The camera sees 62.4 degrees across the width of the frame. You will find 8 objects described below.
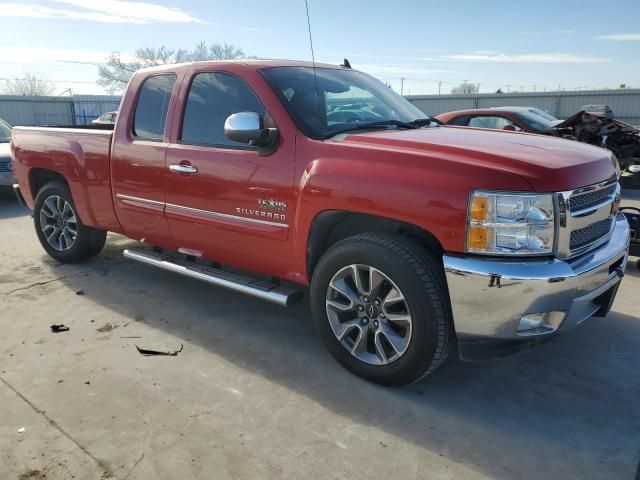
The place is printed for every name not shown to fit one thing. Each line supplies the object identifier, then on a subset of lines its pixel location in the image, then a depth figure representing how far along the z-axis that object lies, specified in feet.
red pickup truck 8.54
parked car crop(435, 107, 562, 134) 30.99
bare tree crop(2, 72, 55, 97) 107.14
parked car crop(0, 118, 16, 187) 29.19
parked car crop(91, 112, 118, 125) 67.28
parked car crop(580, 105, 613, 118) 54.90
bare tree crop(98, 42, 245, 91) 163.46
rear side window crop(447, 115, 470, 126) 31.81
